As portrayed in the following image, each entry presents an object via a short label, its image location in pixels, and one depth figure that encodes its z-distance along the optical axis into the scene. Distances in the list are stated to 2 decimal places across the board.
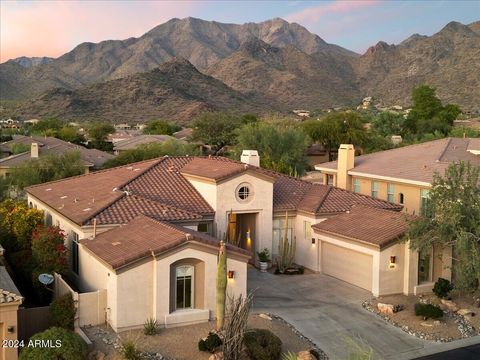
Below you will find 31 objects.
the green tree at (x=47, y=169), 45.81
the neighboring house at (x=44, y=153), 56.80
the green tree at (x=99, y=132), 102.68
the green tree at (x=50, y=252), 23.67
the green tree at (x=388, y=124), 89.62
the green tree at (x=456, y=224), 22.06
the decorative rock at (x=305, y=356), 17.91
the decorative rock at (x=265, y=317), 21.34
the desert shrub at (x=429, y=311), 21.62
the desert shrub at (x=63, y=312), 19.34
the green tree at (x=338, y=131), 75.88
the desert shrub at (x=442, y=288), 23.84
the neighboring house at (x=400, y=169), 35.25
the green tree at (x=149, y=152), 57.34
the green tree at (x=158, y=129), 112.95
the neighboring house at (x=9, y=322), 17.20
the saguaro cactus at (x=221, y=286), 19.12
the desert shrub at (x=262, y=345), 17.67
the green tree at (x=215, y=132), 91.56
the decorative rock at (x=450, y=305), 23.25
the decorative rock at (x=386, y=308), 22.56
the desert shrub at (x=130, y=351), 16.97
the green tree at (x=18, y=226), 28.77
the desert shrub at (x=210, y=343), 18.03
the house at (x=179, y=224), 20.17
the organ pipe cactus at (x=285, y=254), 28.38
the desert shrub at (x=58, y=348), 16.39
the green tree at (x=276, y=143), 59.69
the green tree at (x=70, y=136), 94.44
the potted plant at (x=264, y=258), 28.41
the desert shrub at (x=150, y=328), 19.53
